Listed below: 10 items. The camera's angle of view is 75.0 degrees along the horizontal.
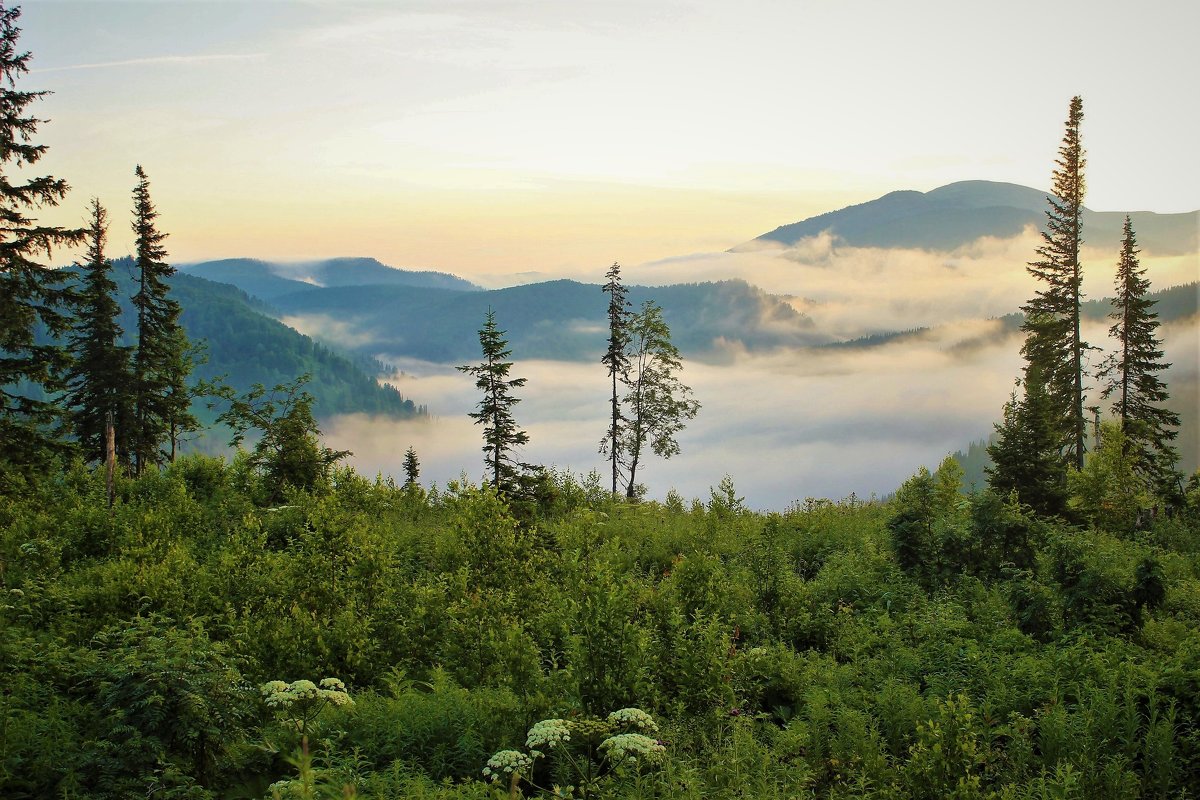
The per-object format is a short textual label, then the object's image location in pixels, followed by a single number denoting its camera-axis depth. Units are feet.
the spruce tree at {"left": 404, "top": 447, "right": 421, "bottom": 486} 134.19
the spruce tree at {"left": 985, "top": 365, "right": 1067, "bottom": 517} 73.00
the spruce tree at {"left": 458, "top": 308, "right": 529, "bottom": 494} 84.12
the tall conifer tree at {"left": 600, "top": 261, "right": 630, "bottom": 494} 133.08
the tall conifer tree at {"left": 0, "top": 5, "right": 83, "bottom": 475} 61.82
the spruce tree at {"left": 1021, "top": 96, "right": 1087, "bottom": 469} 110.93
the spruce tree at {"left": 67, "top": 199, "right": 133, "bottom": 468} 113.09
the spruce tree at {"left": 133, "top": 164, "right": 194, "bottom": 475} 120.26
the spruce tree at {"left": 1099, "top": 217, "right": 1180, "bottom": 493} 115.75
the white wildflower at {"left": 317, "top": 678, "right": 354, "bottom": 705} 28.27
